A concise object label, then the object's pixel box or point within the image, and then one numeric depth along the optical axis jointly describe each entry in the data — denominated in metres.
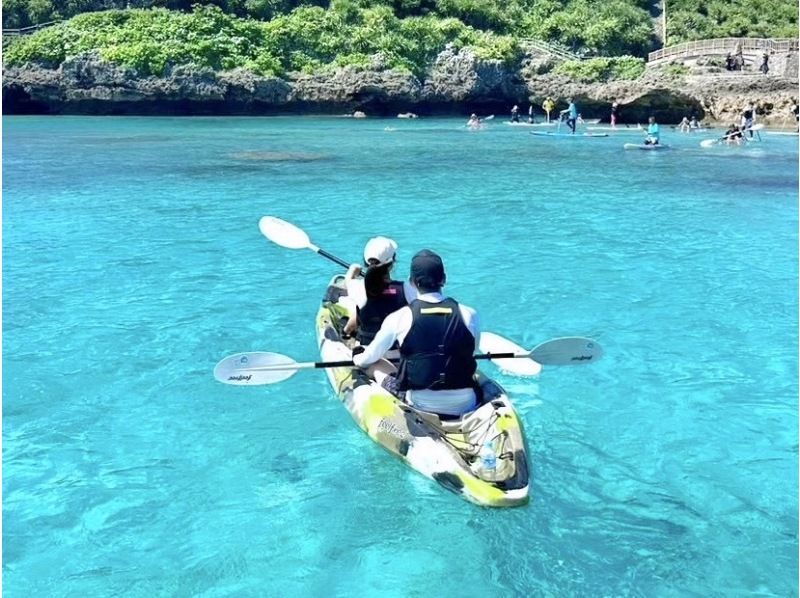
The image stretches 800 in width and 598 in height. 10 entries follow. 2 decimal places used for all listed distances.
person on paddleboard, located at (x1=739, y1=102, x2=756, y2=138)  28.53
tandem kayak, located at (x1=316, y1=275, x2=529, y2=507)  4.78
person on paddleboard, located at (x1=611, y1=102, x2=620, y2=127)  37.13
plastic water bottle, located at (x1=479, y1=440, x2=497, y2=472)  4.88
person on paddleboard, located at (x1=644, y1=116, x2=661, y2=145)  25.70
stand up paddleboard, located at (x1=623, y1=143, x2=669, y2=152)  25.67
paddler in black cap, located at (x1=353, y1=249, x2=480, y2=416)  5.00
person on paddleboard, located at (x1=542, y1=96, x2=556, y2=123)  38.30
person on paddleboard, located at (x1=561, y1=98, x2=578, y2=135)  32.06
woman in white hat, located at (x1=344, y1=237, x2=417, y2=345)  5.69
